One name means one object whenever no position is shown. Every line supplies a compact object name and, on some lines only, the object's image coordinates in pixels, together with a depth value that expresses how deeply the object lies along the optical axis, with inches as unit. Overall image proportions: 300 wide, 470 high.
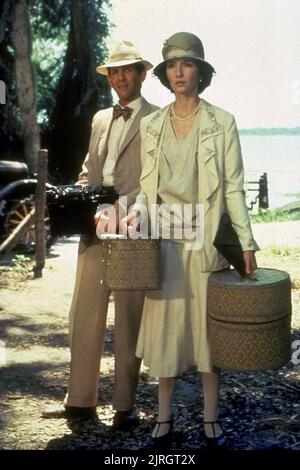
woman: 142.7
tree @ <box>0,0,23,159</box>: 676.7
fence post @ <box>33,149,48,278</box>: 374.0
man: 160.2
